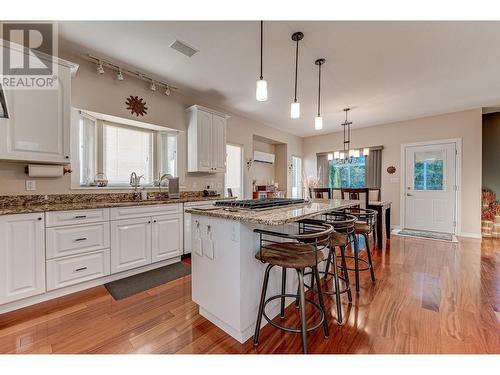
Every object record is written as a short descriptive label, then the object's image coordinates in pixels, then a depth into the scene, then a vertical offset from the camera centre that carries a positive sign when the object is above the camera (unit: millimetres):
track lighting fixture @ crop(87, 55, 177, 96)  2691 +1492
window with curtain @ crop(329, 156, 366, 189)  5910 +312
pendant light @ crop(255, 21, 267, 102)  1862 +805
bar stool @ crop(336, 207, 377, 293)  2228 -490
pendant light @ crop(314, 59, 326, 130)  2711 +1519
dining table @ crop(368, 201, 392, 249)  3747 -528
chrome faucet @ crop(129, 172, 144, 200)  3107 +31
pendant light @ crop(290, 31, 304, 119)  2238 +1171
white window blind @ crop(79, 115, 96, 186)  2762 +445
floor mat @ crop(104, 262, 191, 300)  2268 -1089
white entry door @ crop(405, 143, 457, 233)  4770 -43
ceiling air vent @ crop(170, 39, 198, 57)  2381 +1518
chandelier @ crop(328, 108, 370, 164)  4410 +650
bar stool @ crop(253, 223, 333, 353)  1368 -483
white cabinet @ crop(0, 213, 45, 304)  1823 -619
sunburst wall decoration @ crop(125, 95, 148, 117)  3078 +1116
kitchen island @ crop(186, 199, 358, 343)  1494 -592
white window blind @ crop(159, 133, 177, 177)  3619 +519
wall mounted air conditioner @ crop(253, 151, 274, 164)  5698 +743
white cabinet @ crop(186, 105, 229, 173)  3646 +778
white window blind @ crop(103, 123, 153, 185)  3070 +456
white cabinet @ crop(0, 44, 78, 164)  2004 +593
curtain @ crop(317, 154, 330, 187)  6465 +436
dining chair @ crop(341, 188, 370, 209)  3637 -168
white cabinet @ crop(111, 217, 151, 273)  2457 -688
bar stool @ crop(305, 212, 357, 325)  1973 -468
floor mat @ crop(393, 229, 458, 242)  4363 -1038
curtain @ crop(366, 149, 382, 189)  5602 +411
